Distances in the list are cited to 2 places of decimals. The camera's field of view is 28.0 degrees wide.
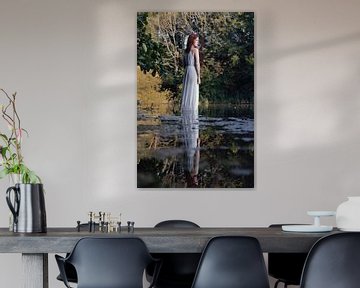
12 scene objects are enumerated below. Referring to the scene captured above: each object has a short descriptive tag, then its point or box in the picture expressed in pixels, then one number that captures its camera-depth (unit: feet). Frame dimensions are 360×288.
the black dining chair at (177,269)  15.08
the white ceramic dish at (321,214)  12.81
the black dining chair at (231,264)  11.73
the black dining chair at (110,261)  11.62
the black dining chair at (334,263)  11.40
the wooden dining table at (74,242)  11.63
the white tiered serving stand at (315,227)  12.84
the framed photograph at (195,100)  19.10
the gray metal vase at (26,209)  12.37
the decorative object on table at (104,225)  13.07
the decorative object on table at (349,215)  12.66
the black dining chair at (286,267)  15.42
